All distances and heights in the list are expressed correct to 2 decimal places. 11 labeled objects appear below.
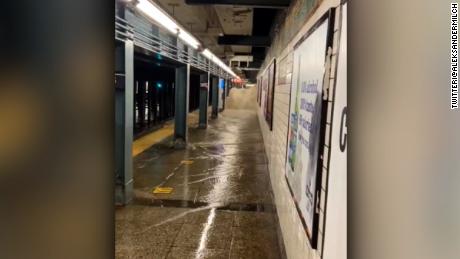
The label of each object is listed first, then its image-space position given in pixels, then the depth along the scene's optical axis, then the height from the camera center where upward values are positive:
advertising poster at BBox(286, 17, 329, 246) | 2.16 -0.19
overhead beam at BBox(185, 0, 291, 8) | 4.64 +1.08
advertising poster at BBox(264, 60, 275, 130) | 7.15 -0.03
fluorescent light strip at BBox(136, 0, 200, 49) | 4.60 +0.96
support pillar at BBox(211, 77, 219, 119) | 19.30 -0.35
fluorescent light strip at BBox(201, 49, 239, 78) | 11.52 +1.11
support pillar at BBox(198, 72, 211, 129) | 14.36 -0.42
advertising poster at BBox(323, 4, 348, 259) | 1.53 -0.33
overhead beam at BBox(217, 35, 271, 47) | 9.24 +1.25
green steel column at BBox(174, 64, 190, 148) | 9.91 -0.47
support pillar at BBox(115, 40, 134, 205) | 5.34 -0.46
